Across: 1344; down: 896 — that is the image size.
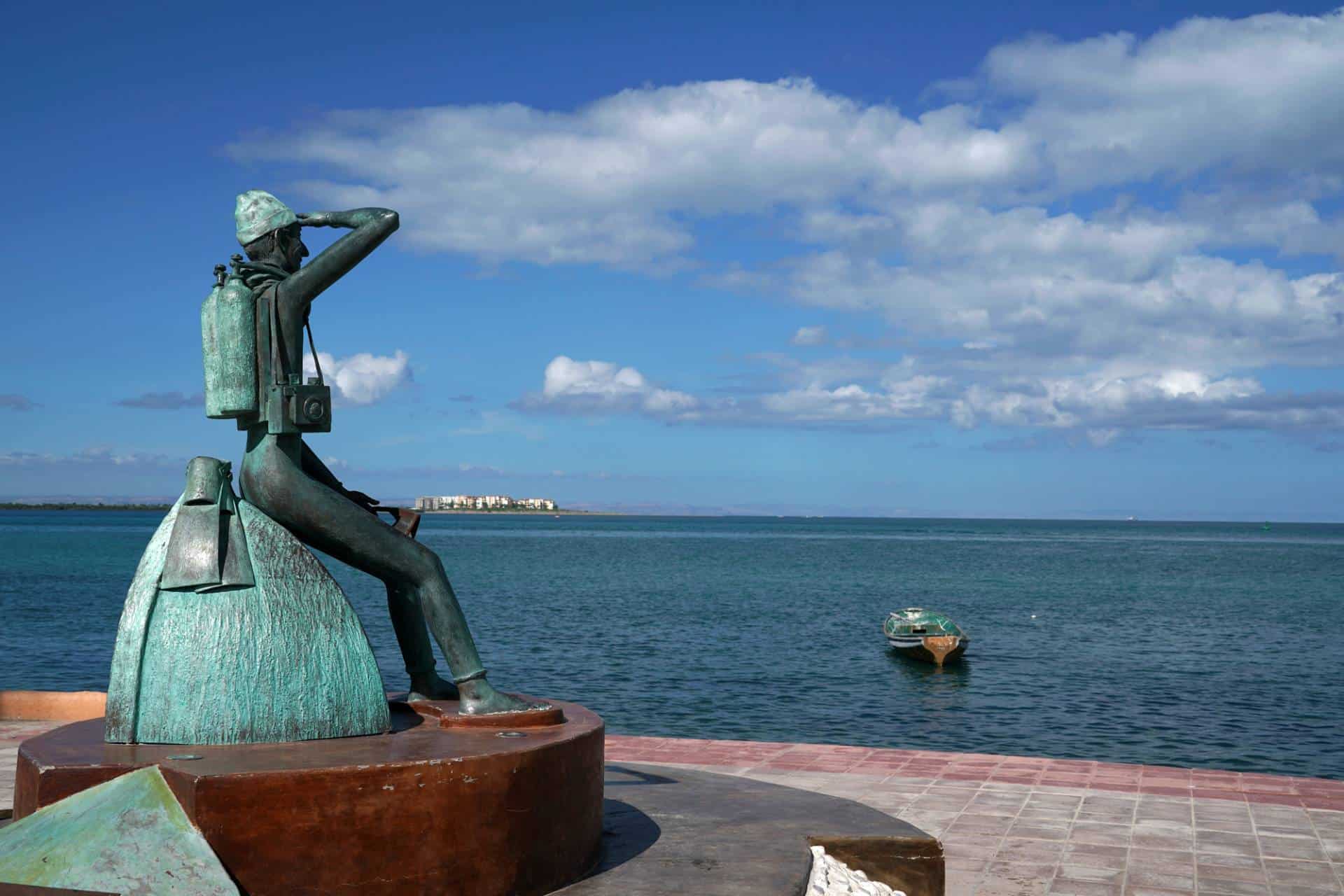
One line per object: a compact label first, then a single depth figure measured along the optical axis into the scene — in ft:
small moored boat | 90.79
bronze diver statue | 18.07
